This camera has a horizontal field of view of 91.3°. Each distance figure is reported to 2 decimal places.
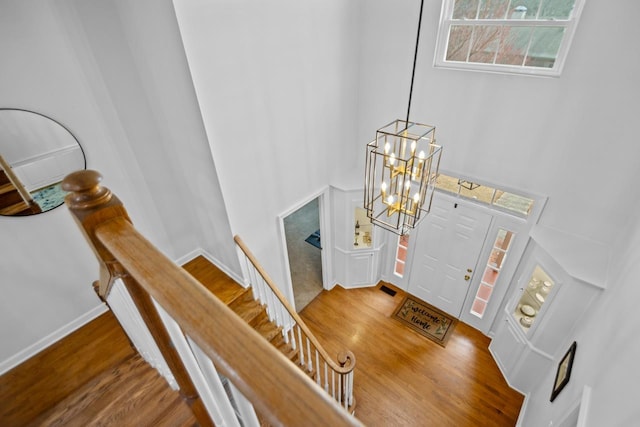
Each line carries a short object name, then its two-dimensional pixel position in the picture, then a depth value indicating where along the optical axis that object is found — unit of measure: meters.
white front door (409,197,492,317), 4.22
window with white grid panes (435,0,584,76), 2.85
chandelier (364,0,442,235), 2.10
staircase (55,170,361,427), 0.45
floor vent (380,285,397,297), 5.38
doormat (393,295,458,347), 4.72
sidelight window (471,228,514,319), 4.02
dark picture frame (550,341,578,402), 2.78
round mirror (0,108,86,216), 2.26
